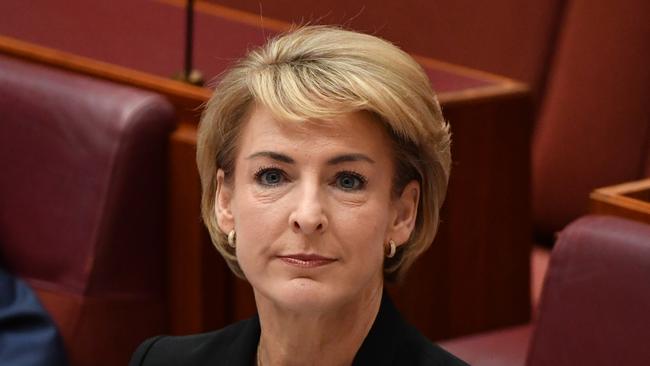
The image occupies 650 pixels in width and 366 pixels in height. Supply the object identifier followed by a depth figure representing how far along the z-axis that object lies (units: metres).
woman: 4.63
